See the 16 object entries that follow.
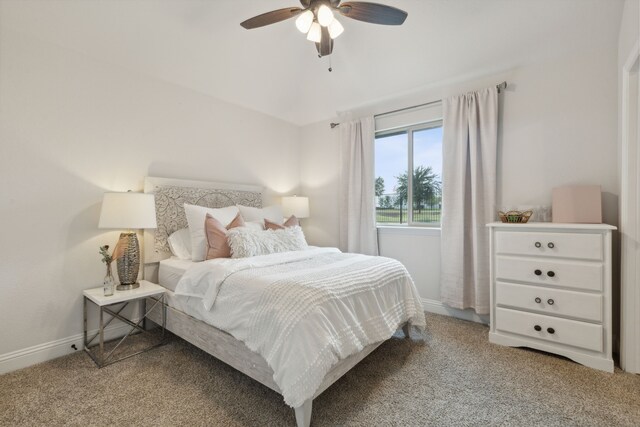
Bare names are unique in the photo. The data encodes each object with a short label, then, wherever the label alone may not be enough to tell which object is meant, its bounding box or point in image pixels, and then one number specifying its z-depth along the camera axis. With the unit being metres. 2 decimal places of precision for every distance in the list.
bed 1.44
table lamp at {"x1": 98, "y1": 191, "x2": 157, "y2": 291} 2.23
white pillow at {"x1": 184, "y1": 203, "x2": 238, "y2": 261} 2.63
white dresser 2.03
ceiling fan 1.80
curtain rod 2.75
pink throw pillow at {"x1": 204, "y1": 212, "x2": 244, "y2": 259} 2.50
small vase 2.20
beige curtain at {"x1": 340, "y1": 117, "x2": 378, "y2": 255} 3.61
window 3.35
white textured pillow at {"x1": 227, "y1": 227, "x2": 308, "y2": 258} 2.49
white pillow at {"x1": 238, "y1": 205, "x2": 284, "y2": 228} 3.26
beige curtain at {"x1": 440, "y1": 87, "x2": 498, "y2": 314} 2.79
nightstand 2.12
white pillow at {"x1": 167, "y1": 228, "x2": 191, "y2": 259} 2.78
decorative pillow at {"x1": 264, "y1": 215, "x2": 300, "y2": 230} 3.02
